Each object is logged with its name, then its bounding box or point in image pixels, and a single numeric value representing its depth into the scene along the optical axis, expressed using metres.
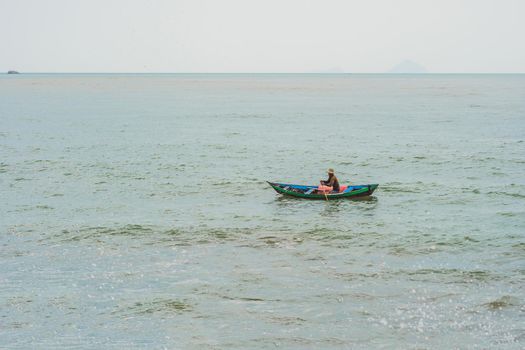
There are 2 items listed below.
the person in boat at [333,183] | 40.38
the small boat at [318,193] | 40.31
